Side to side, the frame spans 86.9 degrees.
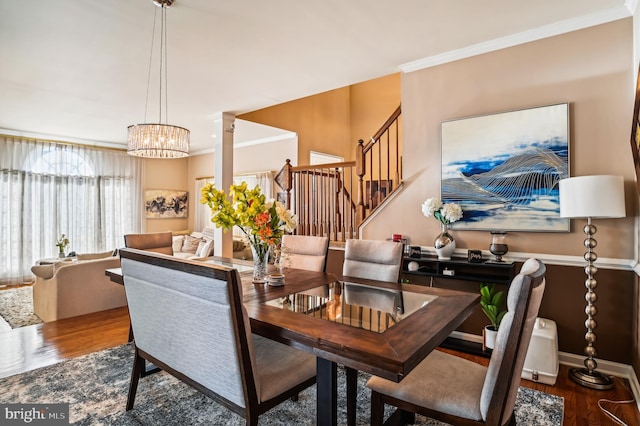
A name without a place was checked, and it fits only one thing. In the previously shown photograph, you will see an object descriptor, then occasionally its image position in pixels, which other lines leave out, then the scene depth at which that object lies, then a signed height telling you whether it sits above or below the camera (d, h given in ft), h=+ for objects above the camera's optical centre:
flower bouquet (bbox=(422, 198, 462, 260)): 9.90 -0.08
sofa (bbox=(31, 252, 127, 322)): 12.39 -2.92
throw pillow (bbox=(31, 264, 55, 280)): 12.58 -2.15
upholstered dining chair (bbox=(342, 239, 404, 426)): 7.59 -1.08
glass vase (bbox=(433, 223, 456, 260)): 9.91 -0.93
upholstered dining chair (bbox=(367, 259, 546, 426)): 3.90 -2.34
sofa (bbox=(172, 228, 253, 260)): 18.80 -1.92
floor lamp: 7.38 +0.08
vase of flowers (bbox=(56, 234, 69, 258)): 17.76 -1.66
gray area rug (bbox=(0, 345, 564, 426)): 6.48 -3.95
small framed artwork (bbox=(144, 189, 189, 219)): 24.93 +0.75
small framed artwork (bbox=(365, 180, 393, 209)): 16.59 +1.29
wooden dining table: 3.84 -1.52
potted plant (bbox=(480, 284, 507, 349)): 8.63 -2.48
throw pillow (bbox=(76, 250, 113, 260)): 14.33 -1.86
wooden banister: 14.16 +0.57
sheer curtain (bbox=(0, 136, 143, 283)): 18.86 +0.86
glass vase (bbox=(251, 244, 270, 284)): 6.91 -1.00
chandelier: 9.71 +2.16
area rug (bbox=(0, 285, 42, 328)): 12.65 -4.00
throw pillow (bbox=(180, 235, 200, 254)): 21.01 -1.97
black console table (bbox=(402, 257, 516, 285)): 9.05 -1.62
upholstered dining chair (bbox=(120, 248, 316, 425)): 4.28 -1.78
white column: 15.63 +2.38
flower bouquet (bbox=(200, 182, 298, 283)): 6.53 -0.03
